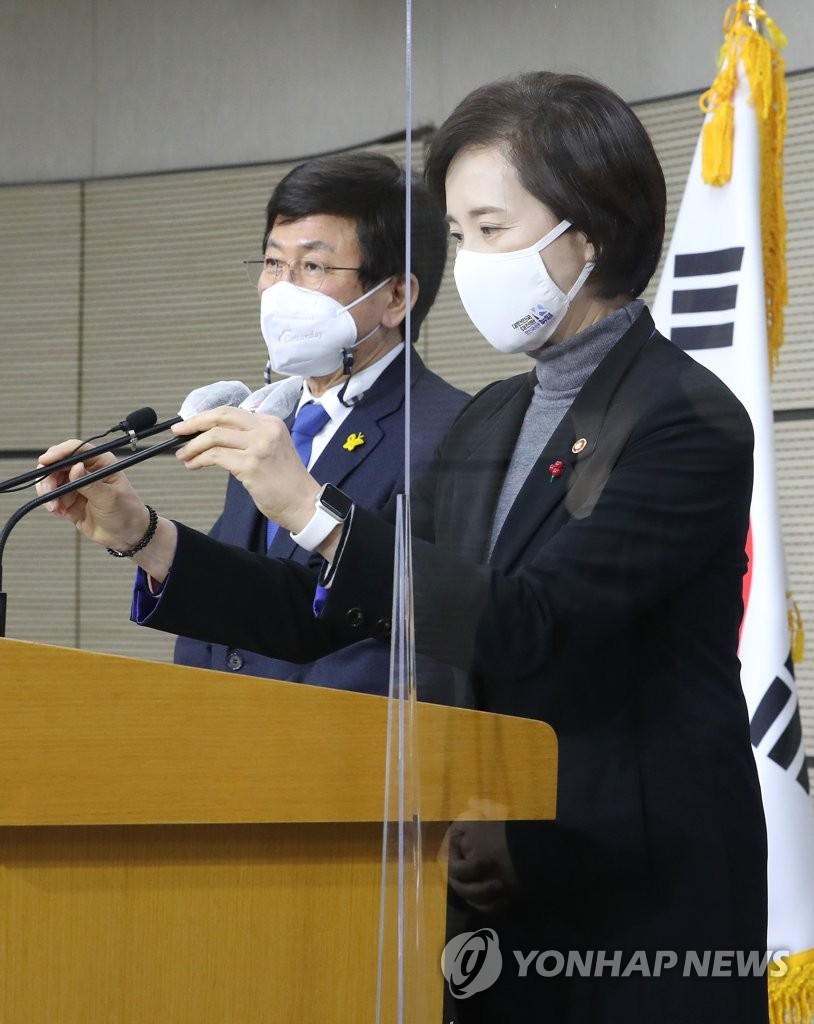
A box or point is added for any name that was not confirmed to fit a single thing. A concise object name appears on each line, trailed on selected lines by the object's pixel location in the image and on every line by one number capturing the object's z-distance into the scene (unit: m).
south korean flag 4.51
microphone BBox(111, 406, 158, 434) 4.78
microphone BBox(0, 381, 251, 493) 4.69
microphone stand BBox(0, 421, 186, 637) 4.62
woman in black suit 4.39
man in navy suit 4.56
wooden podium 4.31
